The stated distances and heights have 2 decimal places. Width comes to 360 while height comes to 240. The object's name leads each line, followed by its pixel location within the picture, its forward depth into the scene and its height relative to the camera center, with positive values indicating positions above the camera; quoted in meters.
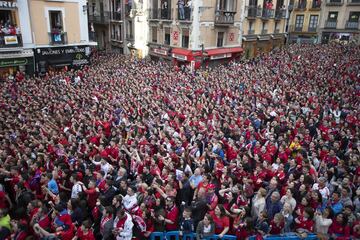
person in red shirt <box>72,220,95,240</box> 4.94 -3.44
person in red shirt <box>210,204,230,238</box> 5.26 -3.37
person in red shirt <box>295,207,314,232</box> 5.29 -3.37
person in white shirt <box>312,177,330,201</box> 6.17 -3.27
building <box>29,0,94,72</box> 18.44 -0.57
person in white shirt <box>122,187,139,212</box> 5.68 -3.35
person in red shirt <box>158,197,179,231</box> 5.50 -3.46
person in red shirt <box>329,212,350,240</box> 5.16 -3.40
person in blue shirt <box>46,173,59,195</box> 6.50 -3.51
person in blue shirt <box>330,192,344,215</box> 5.65 -3.31
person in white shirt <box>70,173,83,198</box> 6.27 -3.44
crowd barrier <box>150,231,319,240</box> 5.12 -3.68
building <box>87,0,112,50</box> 29.72 +0.55
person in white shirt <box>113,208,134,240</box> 5.12 -3.43
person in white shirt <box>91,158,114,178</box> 7.20 -3.40
